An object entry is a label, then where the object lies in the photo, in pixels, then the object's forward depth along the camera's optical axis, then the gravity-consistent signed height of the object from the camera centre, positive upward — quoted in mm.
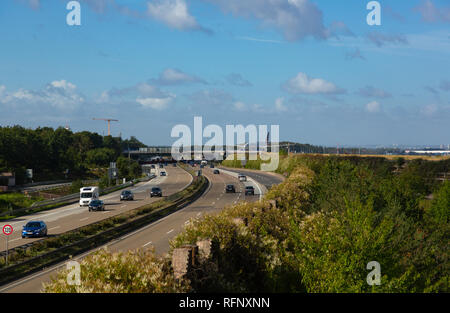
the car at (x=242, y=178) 98494 -6471
